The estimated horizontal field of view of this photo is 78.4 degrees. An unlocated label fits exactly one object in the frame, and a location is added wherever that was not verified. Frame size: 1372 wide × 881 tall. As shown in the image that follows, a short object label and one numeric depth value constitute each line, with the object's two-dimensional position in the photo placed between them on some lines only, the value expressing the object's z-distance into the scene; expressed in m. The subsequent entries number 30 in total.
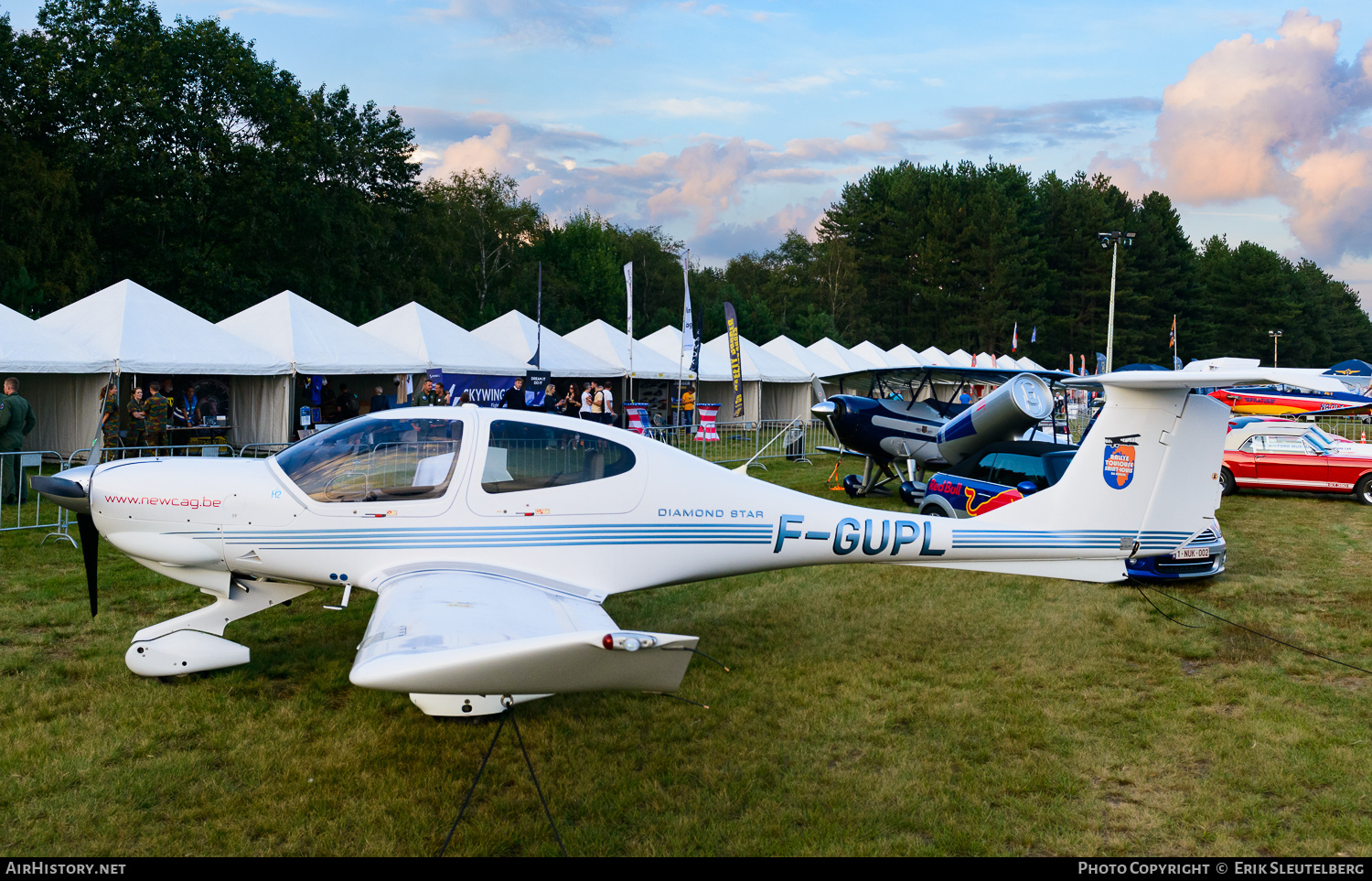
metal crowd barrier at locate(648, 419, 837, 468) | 21.05
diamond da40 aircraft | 5.43
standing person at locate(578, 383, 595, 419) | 19.38
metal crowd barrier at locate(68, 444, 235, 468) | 13.11
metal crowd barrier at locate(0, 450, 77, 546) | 10.25
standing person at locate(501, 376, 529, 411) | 19.25
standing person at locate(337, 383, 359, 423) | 19.73
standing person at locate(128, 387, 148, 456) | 14.60
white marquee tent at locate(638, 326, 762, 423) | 28.61
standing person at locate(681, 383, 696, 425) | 26.84
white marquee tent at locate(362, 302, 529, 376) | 20.03
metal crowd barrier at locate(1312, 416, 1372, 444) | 31.90
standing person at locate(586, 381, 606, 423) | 19.27
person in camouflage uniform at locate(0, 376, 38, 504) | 11.23
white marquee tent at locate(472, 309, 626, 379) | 23.42
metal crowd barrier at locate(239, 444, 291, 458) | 17.04
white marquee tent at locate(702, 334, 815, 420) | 29.75
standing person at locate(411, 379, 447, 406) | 18.30
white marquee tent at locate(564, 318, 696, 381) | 26.06
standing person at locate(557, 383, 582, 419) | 20.39
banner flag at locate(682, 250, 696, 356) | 21.86
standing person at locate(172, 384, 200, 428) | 16.78
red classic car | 15.32
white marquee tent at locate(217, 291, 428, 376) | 17.69
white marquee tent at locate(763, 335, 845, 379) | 32.88
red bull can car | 9.94
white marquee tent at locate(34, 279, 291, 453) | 15.18
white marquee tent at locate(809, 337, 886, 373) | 36.34
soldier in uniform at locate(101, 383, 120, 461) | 14.56
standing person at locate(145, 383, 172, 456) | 14.38
